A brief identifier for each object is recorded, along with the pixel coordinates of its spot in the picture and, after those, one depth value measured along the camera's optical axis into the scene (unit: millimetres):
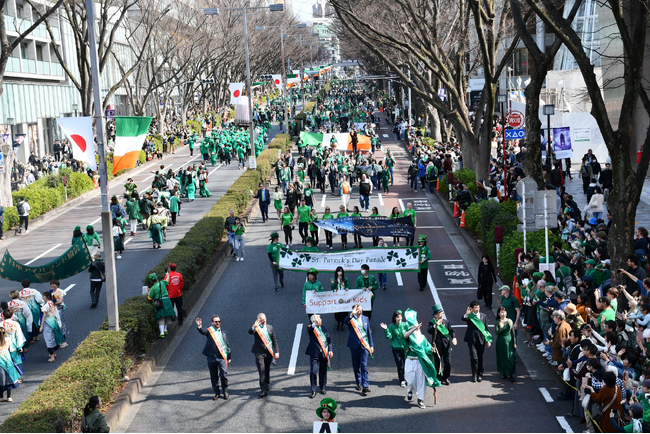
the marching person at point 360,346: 12570
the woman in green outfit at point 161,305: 15422
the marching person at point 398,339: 12375
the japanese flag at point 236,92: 43125
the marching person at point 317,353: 12305
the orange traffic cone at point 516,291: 15840
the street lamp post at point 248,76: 37781
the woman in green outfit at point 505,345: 12781
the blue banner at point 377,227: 21422
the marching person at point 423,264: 18188
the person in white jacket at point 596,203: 21125
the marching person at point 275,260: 19047
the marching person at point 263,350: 12453
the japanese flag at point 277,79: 57503
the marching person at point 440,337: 12484
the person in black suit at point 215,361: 12484
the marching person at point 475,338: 12789
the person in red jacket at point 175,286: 16219
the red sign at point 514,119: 30938
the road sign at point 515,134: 29484
